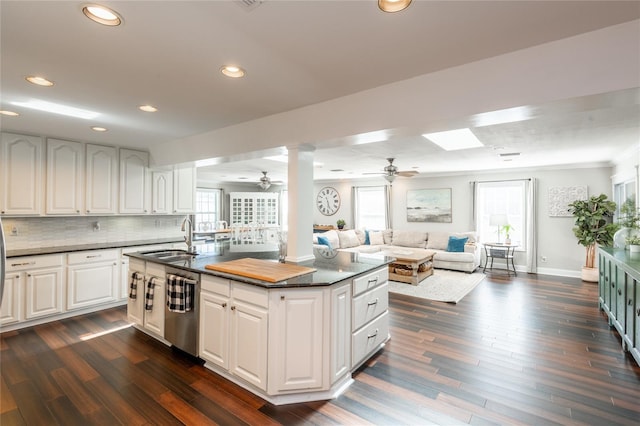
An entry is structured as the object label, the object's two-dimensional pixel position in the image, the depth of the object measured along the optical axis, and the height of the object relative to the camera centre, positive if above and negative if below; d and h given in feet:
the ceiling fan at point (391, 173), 17.51 +2.43
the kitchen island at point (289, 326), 7.25 -2.95
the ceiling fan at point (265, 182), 22.93 +2.30
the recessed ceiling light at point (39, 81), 7.22 +3.14
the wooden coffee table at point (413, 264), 18.52 -3.23
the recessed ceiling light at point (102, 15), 4.76 +3.17
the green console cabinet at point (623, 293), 8.82 -2.63
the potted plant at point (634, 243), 11.41 -1.03
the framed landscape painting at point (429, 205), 25.75 +0.77
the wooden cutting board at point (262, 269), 7.69 -1.60
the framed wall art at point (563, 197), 20.44 +1.27
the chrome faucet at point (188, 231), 11.98 -0.80
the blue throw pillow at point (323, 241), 23.54 -2.26
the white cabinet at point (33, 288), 11.32 -3.07
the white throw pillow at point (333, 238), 24.58 -2.07
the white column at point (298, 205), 9.92 +0.24
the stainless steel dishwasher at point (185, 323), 8.93 -3.47
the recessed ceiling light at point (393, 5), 4.64 +3.24
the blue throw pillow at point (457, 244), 22.94 -2.26
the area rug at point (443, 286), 16.04 -4.27
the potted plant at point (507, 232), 21.99 -1.28
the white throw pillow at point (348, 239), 25.68 -2.26
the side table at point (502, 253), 21.58 -2.79
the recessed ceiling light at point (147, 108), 9.29 +3.19
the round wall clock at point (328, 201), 31.83 +1.25
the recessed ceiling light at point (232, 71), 6.77 +3.22
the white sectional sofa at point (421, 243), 22.21 -2.42
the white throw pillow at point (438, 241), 24.28 -2.17
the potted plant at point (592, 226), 18.28 -0.59
